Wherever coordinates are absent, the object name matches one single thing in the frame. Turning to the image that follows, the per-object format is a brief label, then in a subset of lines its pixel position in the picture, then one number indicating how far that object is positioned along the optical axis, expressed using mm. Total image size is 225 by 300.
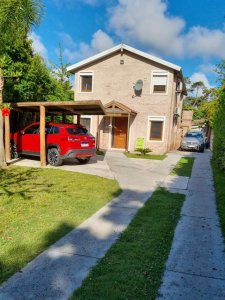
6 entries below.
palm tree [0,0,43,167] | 5199
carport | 11078
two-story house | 19578
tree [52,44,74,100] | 35969
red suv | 11406
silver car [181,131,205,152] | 23453
